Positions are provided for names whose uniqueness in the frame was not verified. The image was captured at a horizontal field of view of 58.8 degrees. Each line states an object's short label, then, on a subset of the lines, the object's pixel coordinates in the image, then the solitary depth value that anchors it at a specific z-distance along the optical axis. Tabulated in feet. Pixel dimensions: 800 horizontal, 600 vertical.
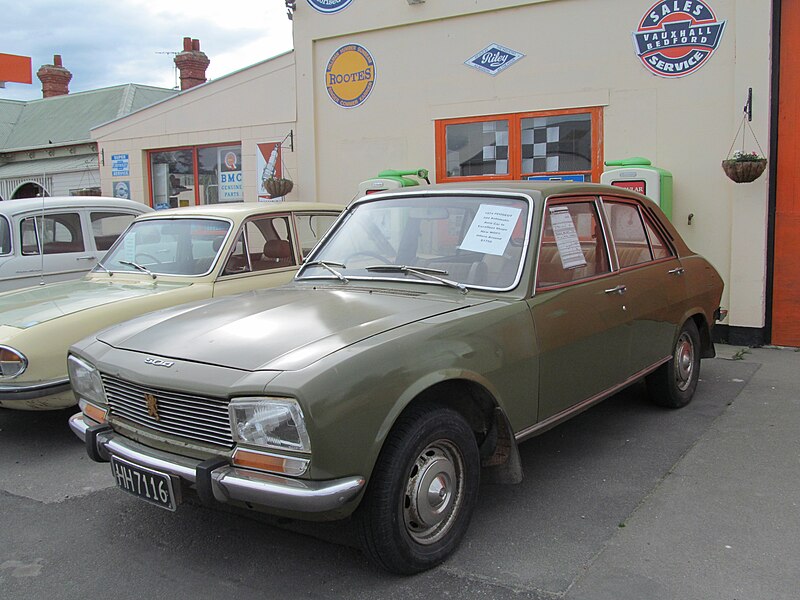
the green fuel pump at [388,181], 26.99
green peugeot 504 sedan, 8.73
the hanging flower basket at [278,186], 32.12
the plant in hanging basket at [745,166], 22.09
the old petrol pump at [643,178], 23.09
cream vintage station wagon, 14.66
